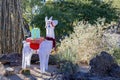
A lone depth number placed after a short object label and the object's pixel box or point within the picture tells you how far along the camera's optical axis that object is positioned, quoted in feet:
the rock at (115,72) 17.35
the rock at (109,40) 32.94
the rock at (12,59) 28.67
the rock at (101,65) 17.61
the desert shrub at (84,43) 31.32
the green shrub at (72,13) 47.48
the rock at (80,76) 16.01
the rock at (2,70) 24.40
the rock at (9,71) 24.24
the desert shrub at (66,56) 27.86
